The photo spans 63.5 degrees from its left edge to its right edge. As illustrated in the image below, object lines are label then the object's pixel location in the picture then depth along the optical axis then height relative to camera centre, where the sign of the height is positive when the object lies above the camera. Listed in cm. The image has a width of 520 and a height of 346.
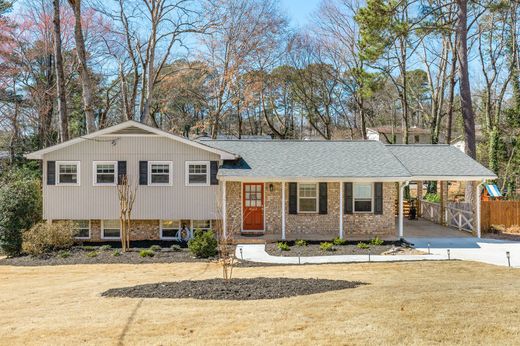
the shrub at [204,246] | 1395 -234
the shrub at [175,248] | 1527 -264
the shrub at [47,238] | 1505 -225
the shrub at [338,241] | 1524 -240
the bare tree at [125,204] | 1528 -104
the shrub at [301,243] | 1518 -244
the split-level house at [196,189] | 1655 -54
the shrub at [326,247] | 1439 -245
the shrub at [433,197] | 2470 -134
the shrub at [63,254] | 1461 -273
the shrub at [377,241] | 1518 -240
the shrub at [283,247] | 1452 -247
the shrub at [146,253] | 1439 -266
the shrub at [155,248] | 1527 -264
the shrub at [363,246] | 1462 -246
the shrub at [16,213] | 1530 -137
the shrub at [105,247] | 1555 -267
